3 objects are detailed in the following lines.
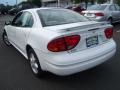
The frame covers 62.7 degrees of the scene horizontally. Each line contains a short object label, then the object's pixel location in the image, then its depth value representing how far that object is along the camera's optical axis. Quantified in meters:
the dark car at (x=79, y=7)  12.50
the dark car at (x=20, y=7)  15.01
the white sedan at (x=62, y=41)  1.80
